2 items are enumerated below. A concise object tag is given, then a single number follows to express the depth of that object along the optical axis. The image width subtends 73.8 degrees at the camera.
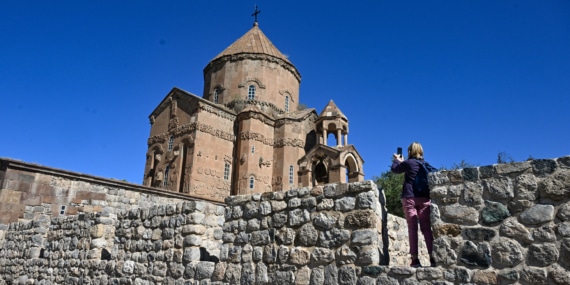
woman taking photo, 4.11
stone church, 23.44
